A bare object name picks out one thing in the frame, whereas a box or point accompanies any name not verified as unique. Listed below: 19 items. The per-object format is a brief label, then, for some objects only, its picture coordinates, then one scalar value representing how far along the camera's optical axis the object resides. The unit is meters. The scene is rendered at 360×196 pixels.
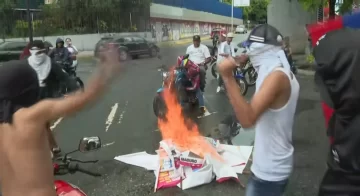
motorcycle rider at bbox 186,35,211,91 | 9.81
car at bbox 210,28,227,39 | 22.06
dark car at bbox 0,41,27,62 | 17.35
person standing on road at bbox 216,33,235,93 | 11.47
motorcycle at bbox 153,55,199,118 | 7.94
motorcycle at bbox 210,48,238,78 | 13.89
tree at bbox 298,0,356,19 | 13.31
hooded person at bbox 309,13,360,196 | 1.60
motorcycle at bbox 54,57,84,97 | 11.25
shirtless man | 2.09
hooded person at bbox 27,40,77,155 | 5.96
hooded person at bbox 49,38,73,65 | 11.21
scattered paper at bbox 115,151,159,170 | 5.33
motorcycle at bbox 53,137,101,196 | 2.69
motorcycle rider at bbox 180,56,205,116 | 8.24
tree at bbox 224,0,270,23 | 57.78
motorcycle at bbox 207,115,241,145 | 6.11
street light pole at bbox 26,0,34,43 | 24.20
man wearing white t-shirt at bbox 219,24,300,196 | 2.16
